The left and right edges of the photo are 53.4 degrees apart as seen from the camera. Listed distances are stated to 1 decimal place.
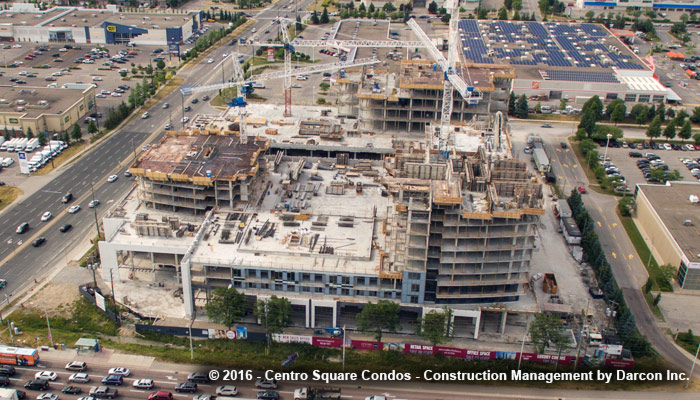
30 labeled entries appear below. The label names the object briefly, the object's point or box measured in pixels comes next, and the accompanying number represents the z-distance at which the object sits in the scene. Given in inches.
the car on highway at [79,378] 4370.1
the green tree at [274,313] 4690.0
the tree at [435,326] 4643.2
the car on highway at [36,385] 4313.5
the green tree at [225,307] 4744.1
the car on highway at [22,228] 6033.5
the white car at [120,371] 4439.0
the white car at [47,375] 4375.0
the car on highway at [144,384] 4347.9
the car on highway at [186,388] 4327.0
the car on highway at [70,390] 4274.9
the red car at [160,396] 4232.3
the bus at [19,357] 4488.2
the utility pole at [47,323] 4783.2
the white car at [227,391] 4301.2
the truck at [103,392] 4254.4
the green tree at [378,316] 4687.5
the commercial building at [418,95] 7101.4
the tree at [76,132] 7795.3
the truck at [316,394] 4279.0
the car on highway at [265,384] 4387.3
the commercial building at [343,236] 4694.9
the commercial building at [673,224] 5511.8
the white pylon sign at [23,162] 7059.6
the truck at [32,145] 7616.1
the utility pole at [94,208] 6027.6
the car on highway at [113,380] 4365.2
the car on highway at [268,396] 4281.5
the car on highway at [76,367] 4475.9
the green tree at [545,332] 4601.4
